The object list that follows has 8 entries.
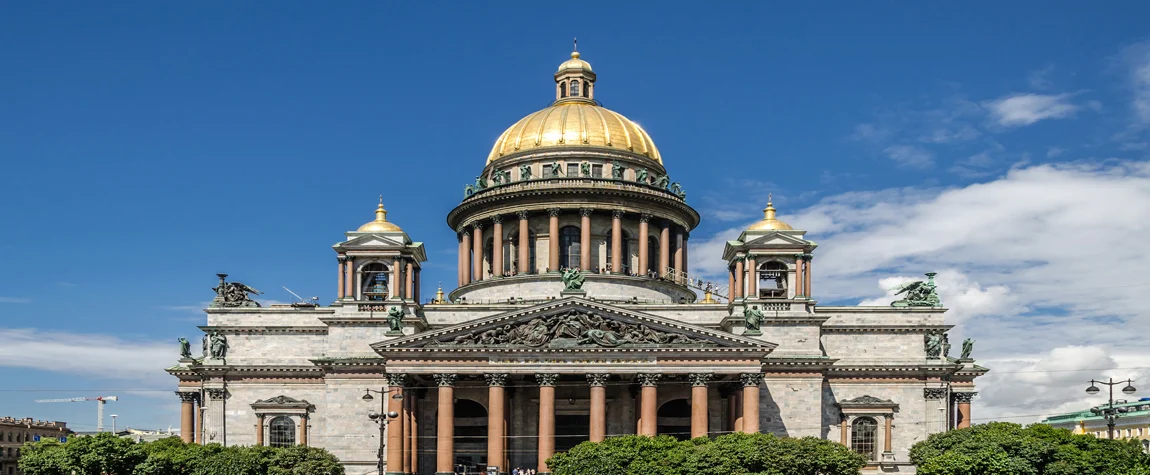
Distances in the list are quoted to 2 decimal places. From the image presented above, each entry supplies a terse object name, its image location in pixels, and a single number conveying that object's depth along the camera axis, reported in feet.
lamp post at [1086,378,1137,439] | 180.14
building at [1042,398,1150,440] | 560.20
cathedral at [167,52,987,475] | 220.23
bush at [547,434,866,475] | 180.04
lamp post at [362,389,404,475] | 172.76
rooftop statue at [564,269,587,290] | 227.61
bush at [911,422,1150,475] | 188.55
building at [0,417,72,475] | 413.39
